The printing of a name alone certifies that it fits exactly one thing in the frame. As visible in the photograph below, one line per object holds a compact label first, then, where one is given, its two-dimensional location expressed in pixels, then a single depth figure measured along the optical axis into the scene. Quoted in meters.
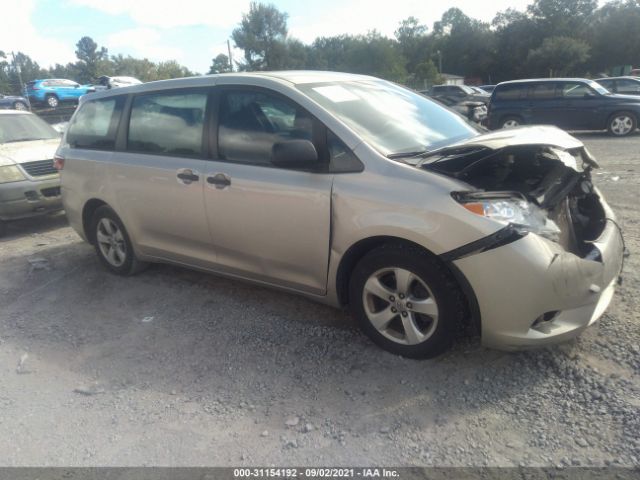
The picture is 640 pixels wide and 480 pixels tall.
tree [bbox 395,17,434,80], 74.88
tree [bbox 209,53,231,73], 76.73
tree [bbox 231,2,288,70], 62.94
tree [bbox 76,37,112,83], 75.76
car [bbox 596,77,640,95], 16.19
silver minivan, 2.77
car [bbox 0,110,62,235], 6.89
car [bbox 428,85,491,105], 24.56
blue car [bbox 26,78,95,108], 28.19
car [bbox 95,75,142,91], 28.96
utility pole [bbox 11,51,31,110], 54.36
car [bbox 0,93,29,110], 25.88
